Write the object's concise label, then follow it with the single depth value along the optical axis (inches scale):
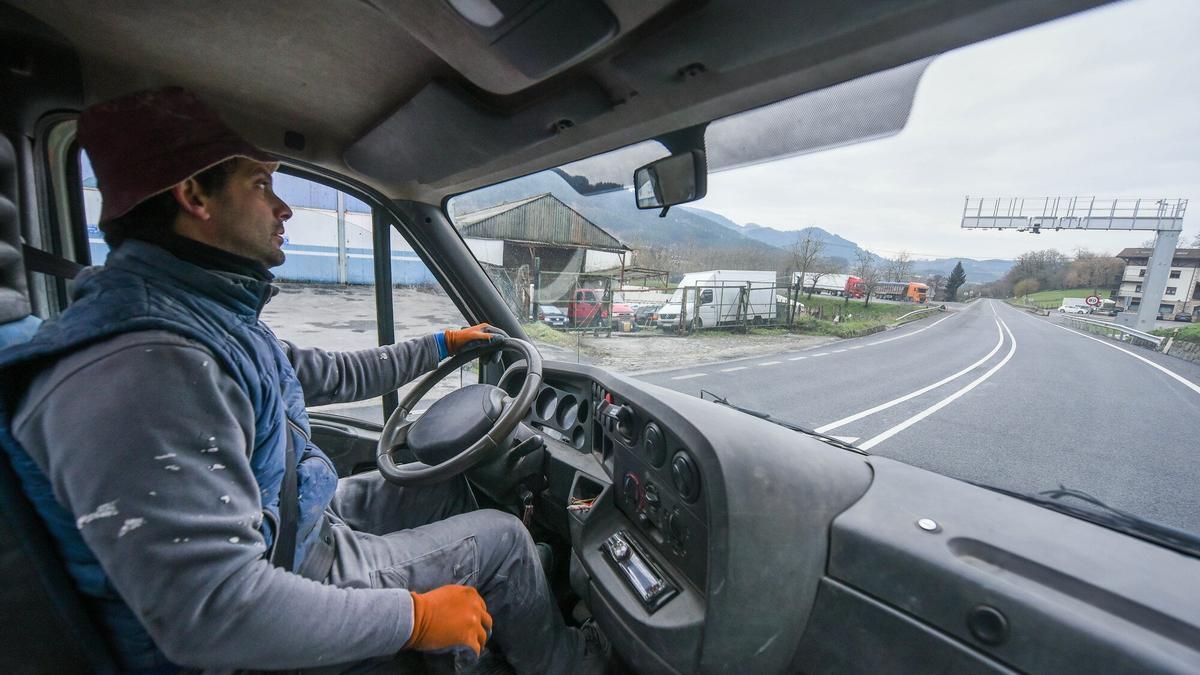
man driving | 31.2
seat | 31.9
